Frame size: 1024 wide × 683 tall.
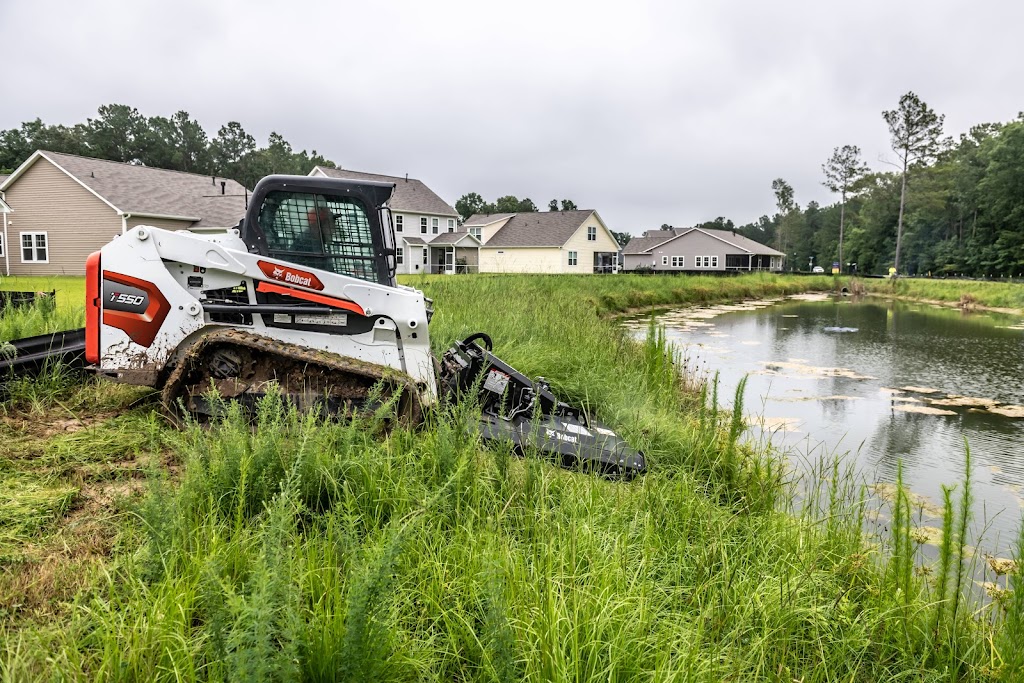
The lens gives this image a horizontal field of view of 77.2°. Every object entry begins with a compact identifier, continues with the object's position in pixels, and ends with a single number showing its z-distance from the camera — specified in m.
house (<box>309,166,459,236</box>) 42.18
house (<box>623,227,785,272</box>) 62.69
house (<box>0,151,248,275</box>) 25.95
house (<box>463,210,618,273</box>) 47.56
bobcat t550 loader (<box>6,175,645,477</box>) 4.61
